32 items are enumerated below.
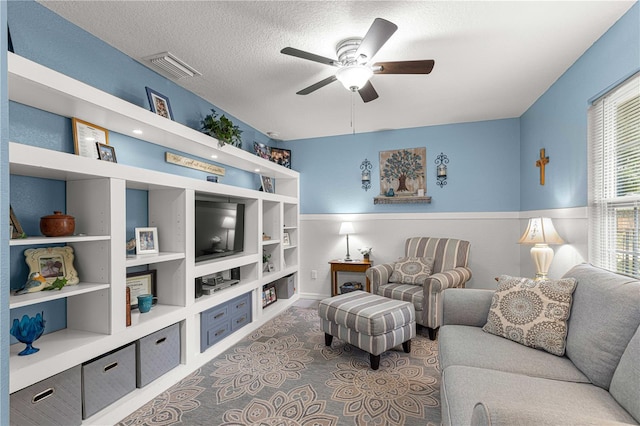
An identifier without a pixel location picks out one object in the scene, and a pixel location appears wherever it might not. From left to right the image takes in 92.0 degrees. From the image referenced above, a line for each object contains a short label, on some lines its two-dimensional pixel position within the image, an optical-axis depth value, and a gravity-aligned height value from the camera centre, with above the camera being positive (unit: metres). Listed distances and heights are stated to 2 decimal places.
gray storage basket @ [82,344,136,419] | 1.77 -1.02
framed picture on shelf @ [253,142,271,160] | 4.29 +0.88
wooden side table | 4.21 -0.76
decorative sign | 2.87 +0.49
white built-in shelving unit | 1.60 -0.17
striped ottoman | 2.47 -0.93
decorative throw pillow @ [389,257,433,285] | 3.52 -0.69
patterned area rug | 1.92 -1.28
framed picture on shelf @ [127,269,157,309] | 2.35 -0.57
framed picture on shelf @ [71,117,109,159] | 2.05 +0.52
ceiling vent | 2.41 +1.20
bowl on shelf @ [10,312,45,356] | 1.58 -0.62
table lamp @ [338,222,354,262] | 4.42 -0.25
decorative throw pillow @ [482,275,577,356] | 1.69 -0.59
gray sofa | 1.18 -0.75
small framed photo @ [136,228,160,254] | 2.37 -0.23
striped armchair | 3.04 -0.71
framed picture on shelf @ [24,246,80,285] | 1.77 -0.30
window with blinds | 1.98 +0.23
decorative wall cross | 3.12 +0.50
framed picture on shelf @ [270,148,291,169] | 4.72 +0.85
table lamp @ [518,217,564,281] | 2.72 -0.25
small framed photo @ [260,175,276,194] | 4.39 +0.40
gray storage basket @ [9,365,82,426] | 1.47 -0.97
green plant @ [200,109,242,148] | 3.03 +0.82
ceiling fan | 1.89 +1.00
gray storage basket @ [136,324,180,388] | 2.09 -1.03
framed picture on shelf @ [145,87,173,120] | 2.52 +0.91
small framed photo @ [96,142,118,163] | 2.18 +0.43
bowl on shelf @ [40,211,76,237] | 1.72 -0.08
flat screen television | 2.85 -0.18
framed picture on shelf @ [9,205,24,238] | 1.62 -0.09
